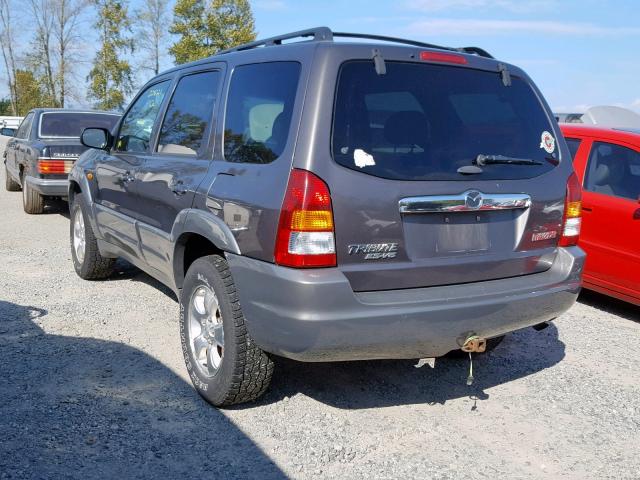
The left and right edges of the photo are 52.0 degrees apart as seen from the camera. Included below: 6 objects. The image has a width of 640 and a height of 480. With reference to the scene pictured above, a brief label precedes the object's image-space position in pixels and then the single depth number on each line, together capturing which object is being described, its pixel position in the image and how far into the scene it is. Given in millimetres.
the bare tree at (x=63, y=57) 41094
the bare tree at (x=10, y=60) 45281
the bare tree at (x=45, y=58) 41281
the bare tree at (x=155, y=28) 40094
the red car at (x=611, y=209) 5582
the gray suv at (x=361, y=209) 2959
